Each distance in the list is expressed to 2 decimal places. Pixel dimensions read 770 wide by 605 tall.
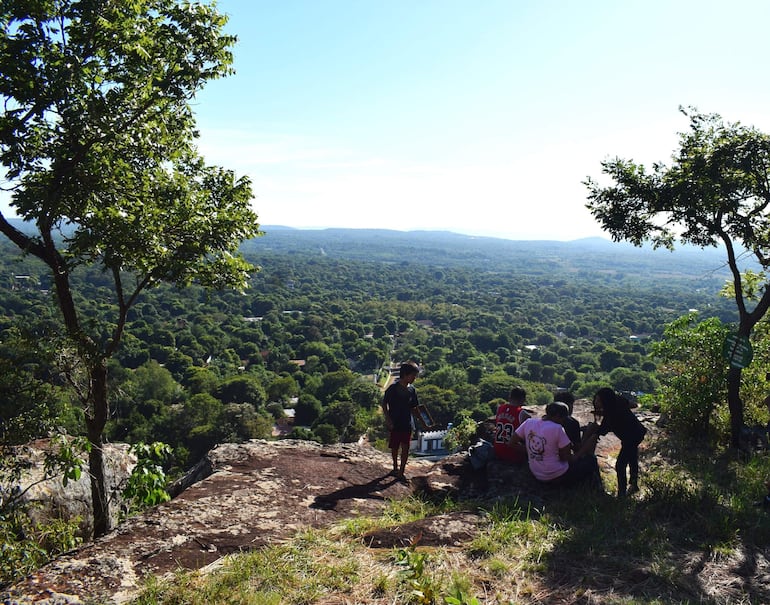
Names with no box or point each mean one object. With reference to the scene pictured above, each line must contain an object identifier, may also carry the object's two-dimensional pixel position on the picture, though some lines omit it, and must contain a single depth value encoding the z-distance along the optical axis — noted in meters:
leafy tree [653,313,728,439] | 7.01
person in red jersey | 5.59
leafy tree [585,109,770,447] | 5.93
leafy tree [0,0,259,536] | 3.91
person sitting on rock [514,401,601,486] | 5.00
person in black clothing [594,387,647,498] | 5.00
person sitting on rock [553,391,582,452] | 5.26
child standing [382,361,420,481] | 5.43
